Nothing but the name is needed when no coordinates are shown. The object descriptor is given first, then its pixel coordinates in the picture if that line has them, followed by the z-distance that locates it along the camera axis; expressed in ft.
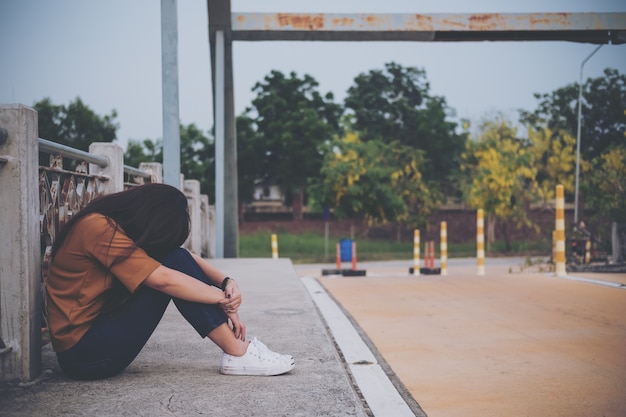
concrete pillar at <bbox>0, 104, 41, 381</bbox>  9.78
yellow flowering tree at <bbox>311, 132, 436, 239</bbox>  105.50
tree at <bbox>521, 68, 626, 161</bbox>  144.56
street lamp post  96.74
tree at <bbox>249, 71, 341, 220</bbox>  127.95
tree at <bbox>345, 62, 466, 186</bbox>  147.84
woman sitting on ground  9.45
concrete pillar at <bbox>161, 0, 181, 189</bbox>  21.36
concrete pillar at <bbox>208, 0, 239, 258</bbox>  41.52
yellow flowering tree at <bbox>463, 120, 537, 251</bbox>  113.19
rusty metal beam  41.27
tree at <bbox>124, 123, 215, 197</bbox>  123.29
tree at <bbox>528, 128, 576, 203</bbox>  120.16
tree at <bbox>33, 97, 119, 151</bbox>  104.42
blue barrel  86.94
